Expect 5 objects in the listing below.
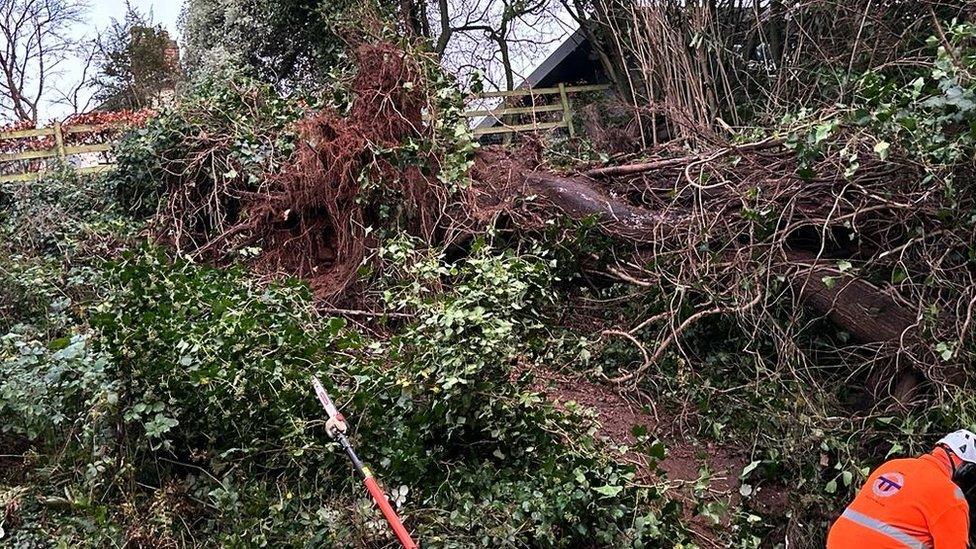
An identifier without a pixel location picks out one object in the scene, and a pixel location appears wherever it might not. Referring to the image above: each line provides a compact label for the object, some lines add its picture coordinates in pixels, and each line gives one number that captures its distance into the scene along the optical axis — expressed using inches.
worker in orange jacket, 139.9
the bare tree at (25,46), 705.6
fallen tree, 187.5
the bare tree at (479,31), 523.2
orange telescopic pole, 135.2
